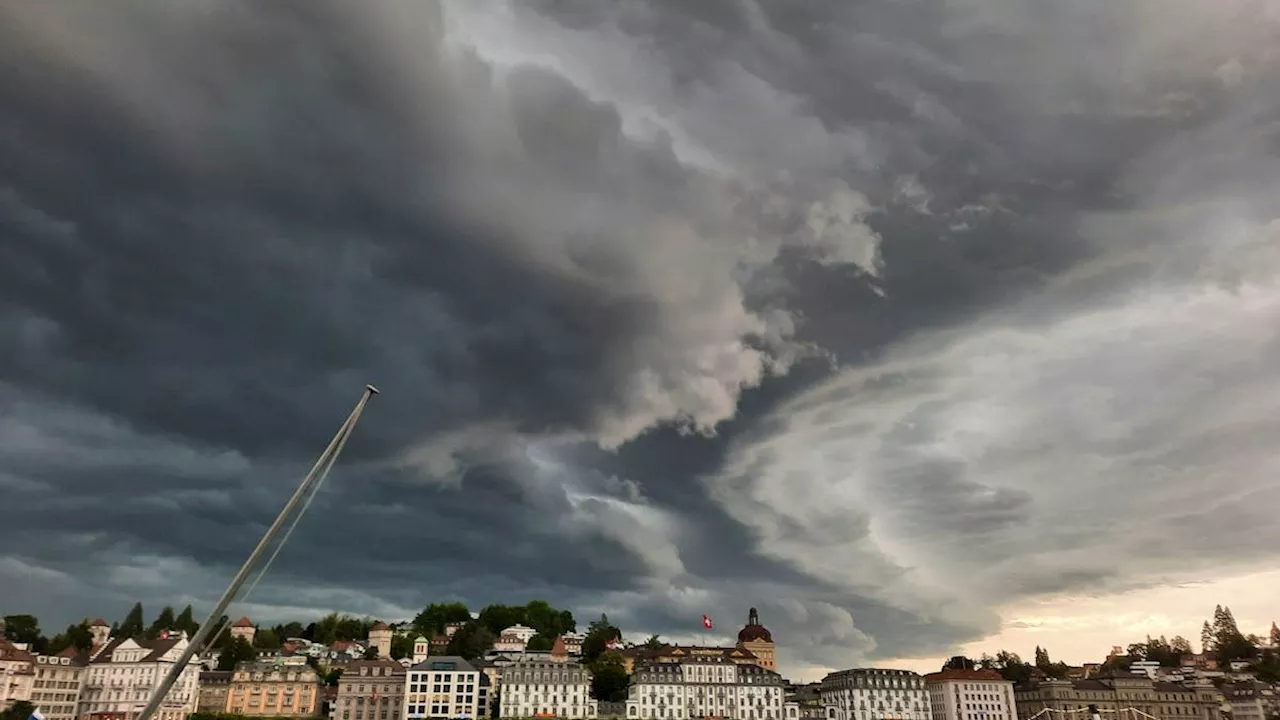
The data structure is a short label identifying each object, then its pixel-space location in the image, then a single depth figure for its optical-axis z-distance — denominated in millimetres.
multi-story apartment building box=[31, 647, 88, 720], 176125
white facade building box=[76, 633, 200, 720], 177875
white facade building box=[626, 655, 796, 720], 182625
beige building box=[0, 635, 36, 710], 166500
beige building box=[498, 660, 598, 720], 176500
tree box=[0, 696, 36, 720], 162125
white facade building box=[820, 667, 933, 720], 197000
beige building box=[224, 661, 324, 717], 179375
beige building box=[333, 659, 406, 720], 179625
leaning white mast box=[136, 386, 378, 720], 44969
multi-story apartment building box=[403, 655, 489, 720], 174250
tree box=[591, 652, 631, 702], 190125
